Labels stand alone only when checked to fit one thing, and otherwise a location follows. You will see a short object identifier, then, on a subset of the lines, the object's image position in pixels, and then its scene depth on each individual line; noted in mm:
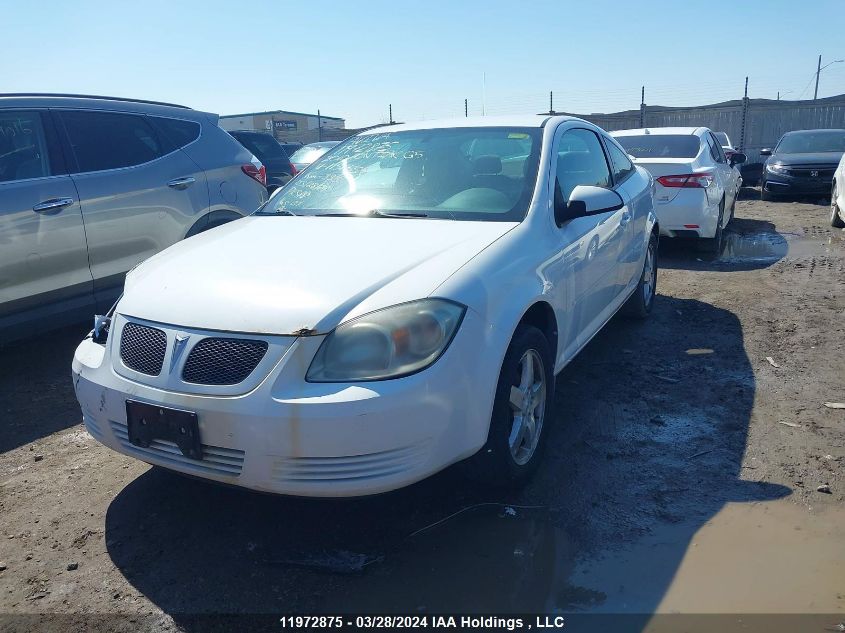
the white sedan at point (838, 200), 10179
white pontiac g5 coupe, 2451
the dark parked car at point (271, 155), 12141
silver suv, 4648
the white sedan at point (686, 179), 8062
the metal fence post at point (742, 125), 22062
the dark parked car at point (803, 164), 13352
